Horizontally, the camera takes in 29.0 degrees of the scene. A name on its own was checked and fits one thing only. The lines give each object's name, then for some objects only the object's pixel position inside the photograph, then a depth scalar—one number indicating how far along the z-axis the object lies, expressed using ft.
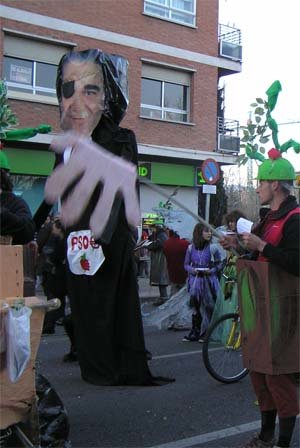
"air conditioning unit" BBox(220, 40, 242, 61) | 67.97
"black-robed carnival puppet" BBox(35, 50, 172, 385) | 15.03
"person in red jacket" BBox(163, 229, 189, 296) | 32.14
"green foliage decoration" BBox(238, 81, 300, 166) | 13.07
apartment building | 52.70
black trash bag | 10.98
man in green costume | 11.39
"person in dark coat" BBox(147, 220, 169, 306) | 39.04
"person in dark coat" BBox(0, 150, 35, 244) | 10.87
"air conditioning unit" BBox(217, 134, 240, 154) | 68.88
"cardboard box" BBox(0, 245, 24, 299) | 9.53
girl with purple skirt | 25.16
